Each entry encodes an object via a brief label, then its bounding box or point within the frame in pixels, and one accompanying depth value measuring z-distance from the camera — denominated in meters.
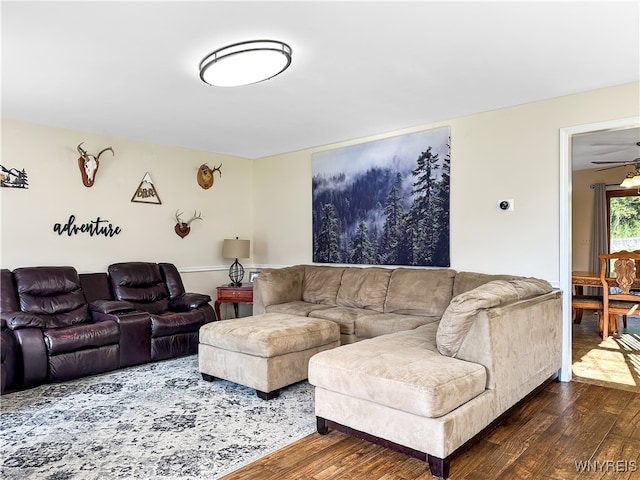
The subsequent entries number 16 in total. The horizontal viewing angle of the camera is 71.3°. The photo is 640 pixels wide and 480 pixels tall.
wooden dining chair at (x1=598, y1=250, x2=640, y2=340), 4.85
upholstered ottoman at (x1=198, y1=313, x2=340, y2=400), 3.24
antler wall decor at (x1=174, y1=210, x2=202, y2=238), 5.52
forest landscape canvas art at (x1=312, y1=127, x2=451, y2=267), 4.46
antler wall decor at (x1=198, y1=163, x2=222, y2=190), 5.74
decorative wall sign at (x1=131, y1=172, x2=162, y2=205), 5.15
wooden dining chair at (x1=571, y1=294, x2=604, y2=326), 5.02
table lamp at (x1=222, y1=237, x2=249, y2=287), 5.72
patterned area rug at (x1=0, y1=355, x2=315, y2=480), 2.27
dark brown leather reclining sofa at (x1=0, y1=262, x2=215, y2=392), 3.55
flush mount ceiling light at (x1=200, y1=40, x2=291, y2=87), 2.64
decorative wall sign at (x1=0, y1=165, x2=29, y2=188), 4.16
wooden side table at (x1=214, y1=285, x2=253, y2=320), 5.36
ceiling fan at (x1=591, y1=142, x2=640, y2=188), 5.63
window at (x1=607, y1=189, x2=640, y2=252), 7.44
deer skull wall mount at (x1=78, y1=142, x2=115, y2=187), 4.67
